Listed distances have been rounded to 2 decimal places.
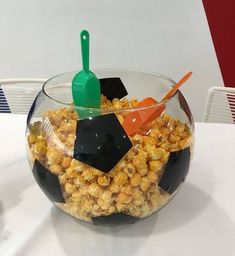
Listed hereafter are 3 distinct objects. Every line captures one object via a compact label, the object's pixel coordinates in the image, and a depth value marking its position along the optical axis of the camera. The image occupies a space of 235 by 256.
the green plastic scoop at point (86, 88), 0.56
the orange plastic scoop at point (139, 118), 0.53
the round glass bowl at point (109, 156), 0.51
